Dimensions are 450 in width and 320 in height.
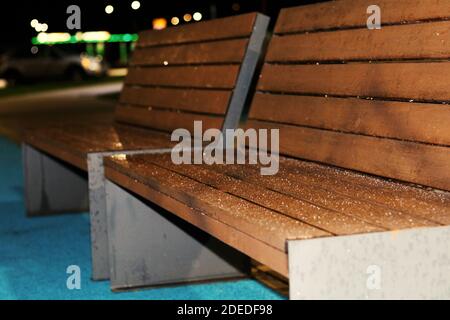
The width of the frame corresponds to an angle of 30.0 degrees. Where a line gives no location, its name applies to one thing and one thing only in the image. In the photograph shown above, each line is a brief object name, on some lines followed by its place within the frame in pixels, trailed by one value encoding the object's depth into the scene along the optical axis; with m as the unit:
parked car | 31.00
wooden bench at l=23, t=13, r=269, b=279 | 4.16
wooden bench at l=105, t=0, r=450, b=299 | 2.08
